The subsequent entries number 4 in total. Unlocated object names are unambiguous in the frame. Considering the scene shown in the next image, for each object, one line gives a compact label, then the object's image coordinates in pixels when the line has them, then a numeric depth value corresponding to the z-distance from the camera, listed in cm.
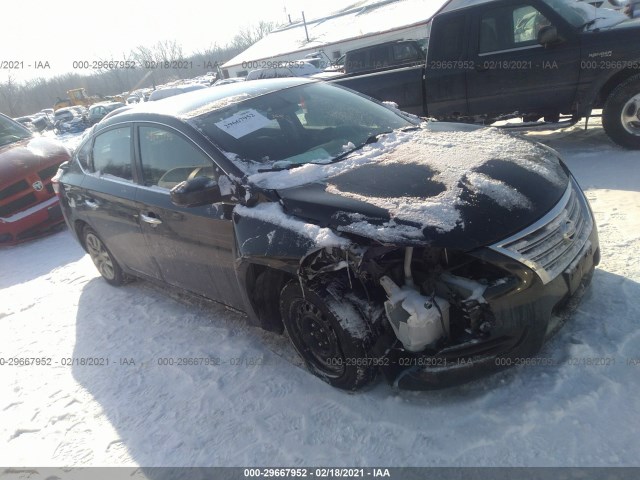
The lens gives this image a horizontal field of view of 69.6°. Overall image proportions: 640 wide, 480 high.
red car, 659
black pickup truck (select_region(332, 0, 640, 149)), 539
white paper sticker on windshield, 319
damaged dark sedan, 228
